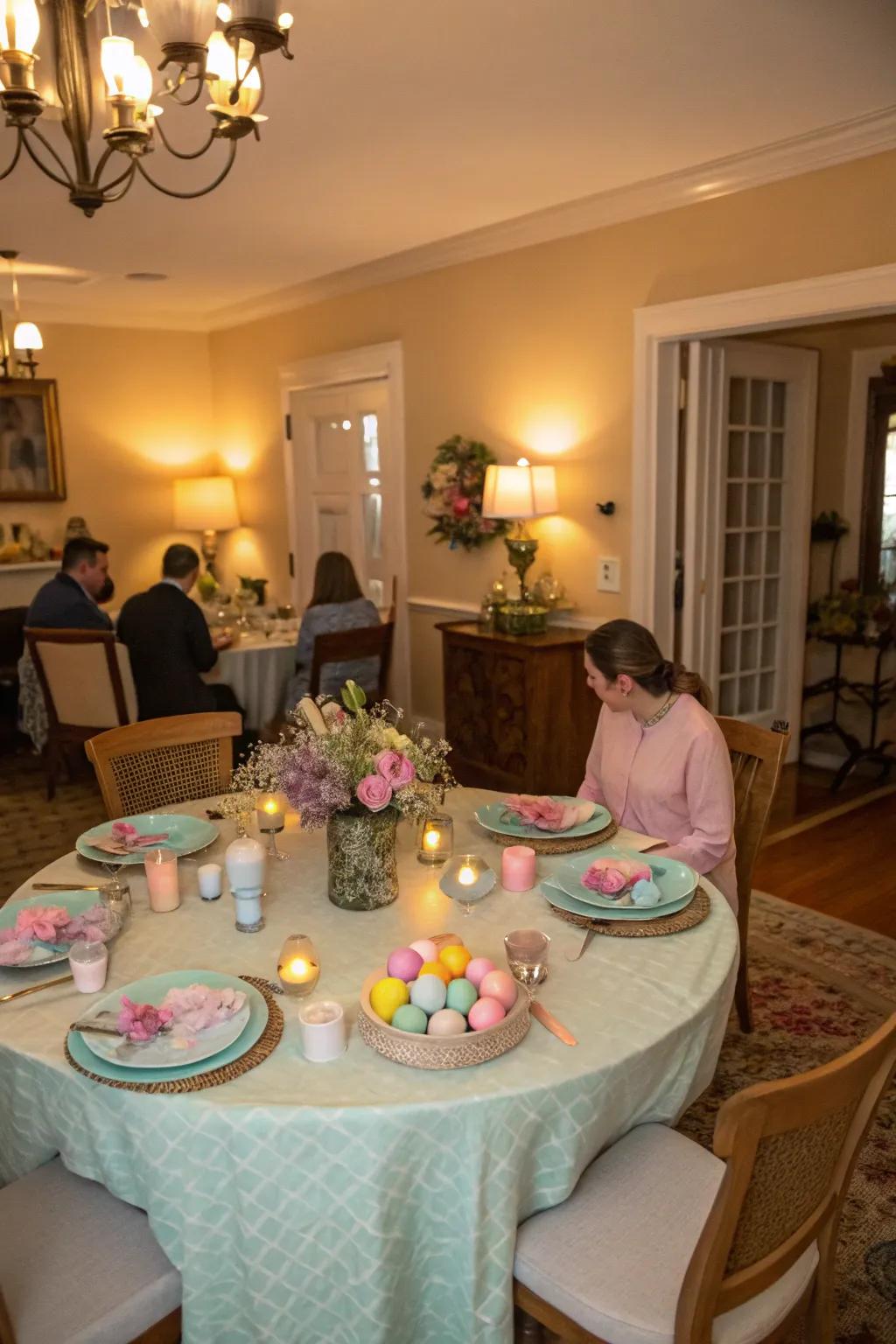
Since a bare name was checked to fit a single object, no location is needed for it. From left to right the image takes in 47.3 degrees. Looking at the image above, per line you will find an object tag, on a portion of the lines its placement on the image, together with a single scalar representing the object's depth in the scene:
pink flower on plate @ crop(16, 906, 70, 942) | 1.70
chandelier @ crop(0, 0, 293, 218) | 1.64
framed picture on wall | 6.35
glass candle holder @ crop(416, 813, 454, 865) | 2.10
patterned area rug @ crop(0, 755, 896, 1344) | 1.93
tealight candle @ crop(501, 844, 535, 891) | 1.96
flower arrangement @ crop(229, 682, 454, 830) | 1.75
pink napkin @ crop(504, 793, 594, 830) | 2.19
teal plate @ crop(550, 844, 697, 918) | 1.84
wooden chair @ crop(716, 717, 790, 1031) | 2.42
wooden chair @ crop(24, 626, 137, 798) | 4.49
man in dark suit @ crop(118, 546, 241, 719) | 4.33
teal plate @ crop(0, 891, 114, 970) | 1.82
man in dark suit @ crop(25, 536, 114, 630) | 4.79
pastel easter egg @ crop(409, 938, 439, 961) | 1.58
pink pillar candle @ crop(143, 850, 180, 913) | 1.89
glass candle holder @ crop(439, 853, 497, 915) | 1.88
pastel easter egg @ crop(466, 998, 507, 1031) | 1.43
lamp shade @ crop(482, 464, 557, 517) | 4.34
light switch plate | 4.31
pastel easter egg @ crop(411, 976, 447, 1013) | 1.46
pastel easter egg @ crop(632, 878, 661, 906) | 1.83
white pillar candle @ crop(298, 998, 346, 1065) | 1.41
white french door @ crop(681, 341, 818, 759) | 4.24
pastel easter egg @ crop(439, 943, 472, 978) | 1.53
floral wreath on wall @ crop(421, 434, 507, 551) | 4.81
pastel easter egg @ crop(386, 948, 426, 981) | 1.54
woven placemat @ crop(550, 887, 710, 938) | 1.76
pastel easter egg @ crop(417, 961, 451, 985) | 1.51
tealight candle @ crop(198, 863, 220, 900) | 1.93
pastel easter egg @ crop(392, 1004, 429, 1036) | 1.43
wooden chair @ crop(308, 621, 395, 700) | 4.41
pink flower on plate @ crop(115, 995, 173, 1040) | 1.42
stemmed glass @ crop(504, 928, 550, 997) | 1.60
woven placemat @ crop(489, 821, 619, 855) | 2.15
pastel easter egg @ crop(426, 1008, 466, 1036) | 1.42
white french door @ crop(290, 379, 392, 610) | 5.65
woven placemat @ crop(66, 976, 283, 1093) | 1.36
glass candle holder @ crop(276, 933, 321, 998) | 1.57
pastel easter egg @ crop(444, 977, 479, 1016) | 1.46
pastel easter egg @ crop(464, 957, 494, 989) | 1.51
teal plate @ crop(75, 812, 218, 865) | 2.08
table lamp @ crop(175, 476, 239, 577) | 6.92
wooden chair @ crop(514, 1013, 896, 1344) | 1.18
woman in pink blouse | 2.23
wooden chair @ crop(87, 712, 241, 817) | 2.56
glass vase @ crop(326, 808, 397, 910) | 1.86
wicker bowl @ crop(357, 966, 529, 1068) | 1.40
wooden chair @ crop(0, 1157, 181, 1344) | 1.33
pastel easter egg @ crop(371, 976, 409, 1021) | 1.47
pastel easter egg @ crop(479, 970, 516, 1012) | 1.47
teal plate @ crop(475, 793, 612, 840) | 2.19
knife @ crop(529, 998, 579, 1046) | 1.46
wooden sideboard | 4.23
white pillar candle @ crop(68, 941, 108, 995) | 1.61
